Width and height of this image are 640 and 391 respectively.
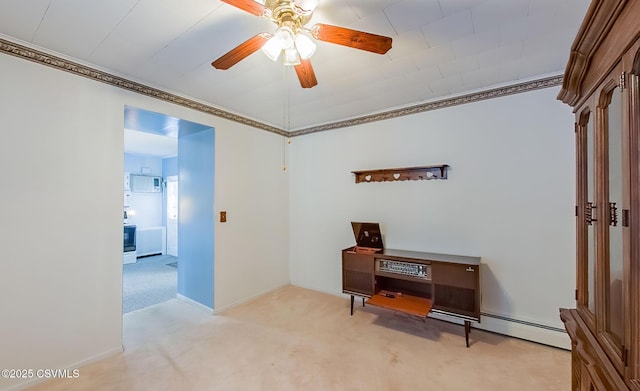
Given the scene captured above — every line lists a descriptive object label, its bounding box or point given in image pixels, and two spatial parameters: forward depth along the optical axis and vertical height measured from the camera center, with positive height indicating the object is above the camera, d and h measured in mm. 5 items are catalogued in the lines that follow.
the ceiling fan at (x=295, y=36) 1345 +860
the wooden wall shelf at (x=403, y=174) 2918 +269
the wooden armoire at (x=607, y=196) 775 -3
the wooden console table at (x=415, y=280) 2393 -851
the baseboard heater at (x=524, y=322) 2347 -1167
